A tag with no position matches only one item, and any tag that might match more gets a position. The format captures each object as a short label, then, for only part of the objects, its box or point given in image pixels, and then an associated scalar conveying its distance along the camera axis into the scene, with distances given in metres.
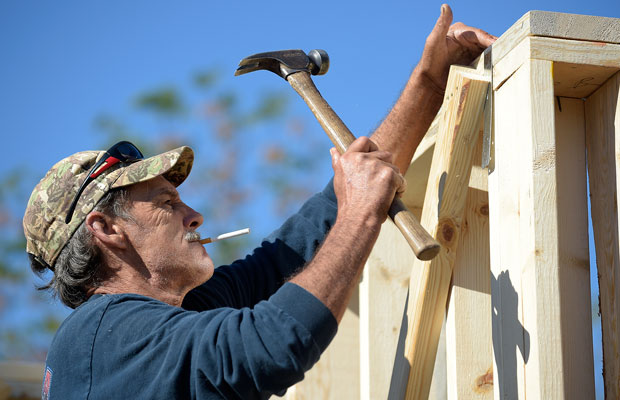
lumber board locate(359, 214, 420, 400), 3.57
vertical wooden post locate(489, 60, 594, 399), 2.98
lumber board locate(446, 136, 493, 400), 3.21
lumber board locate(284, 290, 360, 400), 3.78
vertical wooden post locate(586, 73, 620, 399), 3.03
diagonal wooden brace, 3.17
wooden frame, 3.00
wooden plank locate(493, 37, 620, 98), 3.04
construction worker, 3.01
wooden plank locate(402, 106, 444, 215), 3.42
